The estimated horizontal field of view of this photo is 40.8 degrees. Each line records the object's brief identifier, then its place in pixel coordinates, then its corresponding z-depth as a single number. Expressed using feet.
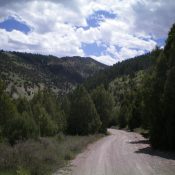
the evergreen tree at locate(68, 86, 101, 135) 129.49
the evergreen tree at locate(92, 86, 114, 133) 159.75
